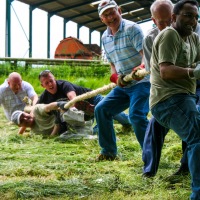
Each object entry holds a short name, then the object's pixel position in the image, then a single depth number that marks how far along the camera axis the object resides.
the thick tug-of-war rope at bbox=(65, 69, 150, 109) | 4.17
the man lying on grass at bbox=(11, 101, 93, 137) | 6.72
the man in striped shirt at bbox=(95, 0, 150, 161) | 4.55
